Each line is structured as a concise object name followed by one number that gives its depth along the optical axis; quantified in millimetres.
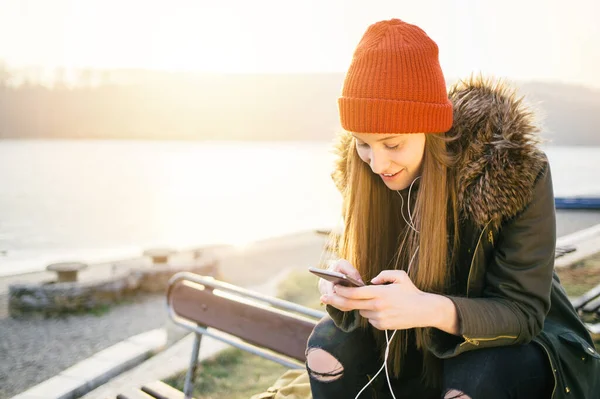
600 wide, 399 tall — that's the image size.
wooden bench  2416
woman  1607
